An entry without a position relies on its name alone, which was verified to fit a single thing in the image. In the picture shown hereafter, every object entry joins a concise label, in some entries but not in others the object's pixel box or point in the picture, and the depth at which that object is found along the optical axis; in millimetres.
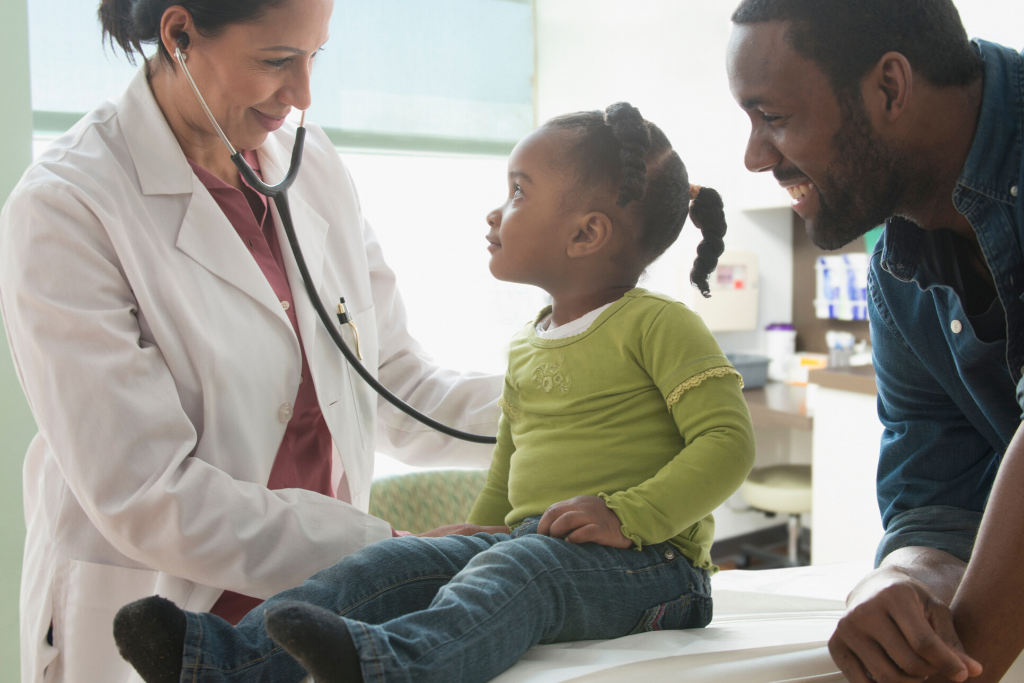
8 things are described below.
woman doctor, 963
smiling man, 919
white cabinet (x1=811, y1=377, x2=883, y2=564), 2588
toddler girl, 718
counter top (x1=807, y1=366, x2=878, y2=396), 2523
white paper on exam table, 792
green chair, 1694
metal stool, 3018
